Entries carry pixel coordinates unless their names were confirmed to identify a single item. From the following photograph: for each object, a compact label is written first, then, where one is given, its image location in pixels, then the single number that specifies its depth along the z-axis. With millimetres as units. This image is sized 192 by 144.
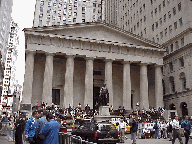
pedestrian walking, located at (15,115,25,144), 12153
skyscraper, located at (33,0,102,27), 80000
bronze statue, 31375
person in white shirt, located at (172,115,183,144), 14203
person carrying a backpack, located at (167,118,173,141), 19766
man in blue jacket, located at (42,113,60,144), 7438
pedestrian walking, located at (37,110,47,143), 8583
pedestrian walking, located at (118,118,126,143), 18844
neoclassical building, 40469
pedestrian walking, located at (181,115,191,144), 14422
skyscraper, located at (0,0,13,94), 89450
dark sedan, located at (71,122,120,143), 14774
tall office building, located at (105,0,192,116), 44156
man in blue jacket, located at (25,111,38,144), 9484
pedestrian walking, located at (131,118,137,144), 16938
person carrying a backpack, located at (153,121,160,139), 21706
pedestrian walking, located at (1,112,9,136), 22930
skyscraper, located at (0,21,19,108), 131250
